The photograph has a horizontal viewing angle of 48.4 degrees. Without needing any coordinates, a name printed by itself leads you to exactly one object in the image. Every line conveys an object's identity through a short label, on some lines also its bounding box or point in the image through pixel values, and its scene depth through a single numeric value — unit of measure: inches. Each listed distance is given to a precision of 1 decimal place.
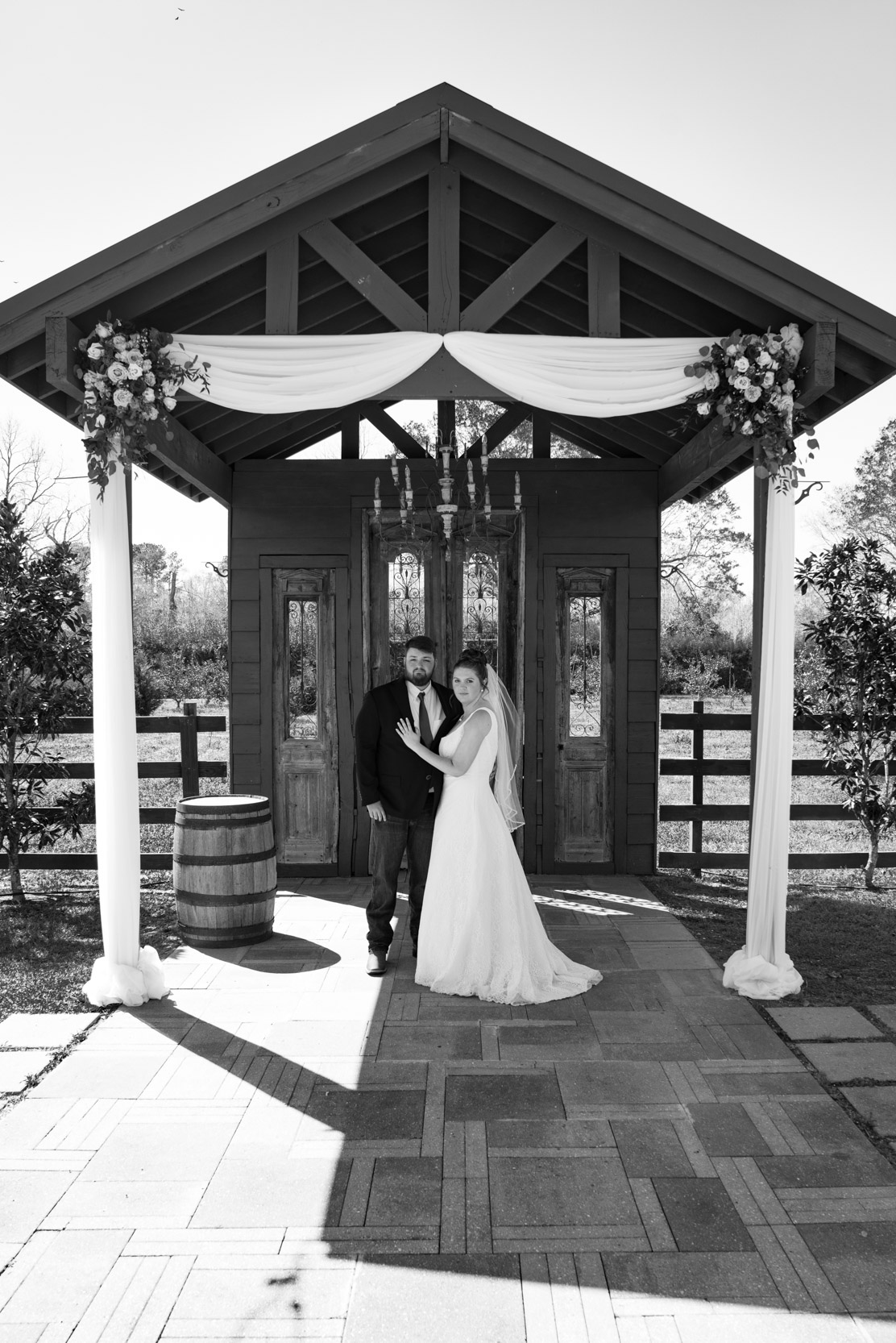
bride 199.6
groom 224.5
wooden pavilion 262.5
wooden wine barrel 233.5
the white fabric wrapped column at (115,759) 196.2
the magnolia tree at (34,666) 278.1
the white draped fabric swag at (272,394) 197.2
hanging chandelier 289.6
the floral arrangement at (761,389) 197.6
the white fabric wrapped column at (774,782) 203.9
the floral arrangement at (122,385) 191.3
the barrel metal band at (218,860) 233.0
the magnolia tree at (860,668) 305.1
